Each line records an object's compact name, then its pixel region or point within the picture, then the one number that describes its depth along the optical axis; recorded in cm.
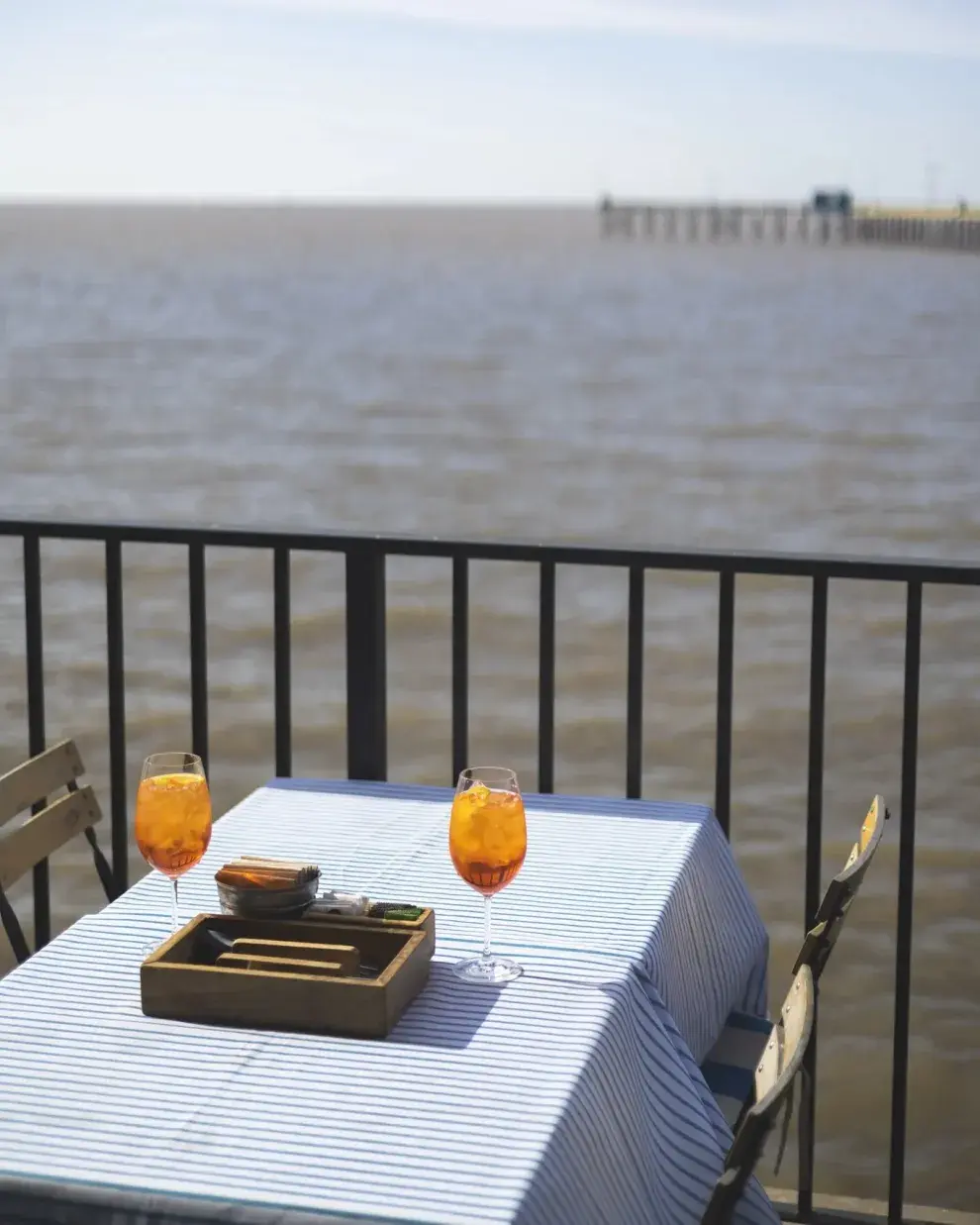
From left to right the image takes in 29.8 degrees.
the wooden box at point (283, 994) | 170
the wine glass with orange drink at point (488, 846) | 184
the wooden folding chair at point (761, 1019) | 199
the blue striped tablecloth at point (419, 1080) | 147
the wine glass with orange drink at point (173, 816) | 189
